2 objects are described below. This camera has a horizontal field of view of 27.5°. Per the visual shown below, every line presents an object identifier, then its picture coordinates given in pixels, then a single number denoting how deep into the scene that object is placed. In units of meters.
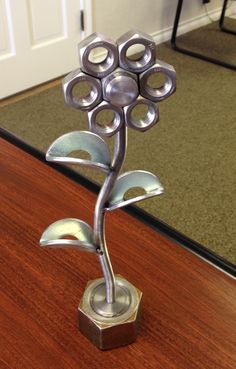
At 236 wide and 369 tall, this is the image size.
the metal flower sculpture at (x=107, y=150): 0.43
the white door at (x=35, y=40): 2.23
